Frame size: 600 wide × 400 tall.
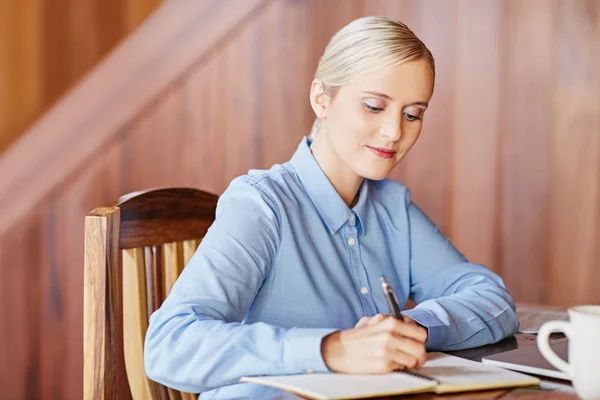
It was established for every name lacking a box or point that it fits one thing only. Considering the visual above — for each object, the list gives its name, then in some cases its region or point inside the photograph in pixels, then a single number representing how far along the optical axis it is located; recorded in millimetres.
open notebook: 1696
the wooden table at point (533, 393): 1710
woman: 1816
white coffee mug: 1670
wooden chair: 1998
